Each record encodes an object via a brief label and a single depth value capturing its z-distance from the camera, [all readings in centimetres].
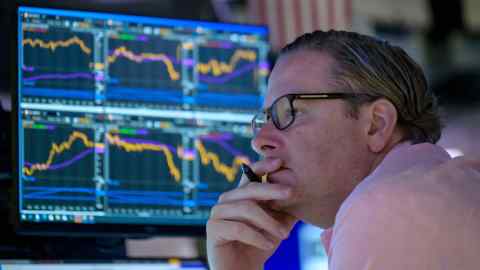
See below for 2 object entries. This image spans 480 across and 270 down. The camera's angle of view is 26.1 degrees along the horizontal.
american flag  461
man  223
